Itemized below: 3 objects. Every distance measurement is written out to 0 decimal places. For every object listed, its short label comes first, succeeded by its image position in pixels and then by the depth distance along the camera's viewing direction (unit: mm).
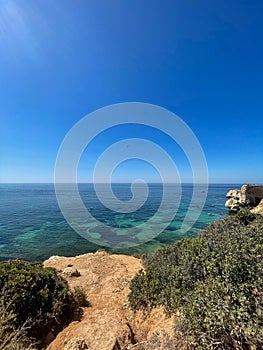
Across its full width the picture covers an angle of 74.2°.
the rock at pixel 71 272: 8439
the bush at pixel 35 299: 4281
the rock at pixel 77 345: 3363
